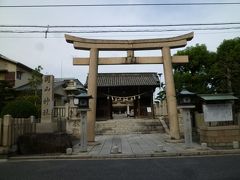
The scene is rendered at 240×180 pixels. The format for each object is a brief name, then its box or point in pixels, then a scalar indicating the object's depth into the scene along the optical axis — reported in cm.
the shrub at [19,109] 1817
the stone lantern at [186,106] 1505
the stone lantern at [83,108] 1534
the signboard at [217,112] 1642
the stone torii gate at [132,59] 1841
